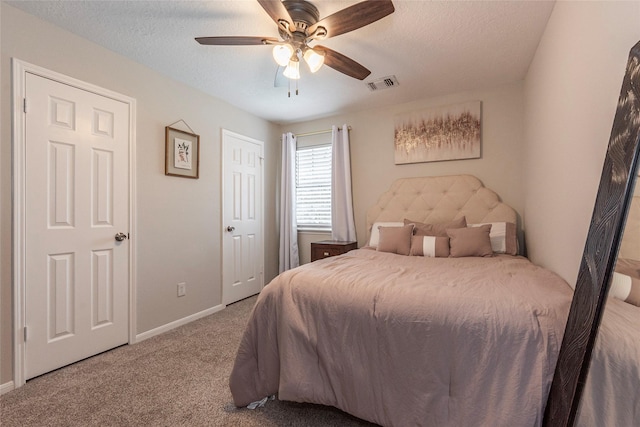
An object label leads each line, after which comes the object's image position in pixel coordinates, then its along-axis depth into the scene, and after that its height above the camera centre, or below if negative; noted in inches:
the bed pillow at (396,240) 108.5 -10.5
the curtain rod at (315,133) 158.9 +46.7
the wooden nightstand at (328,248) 133.6 -17.3
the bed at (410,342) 43.5 -23.5
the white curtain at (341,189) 149.1 +13.0
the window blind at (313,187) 161.0 +15.2
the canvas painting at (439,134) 123.6 +36.9
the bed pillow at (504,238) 104.4 -9.3
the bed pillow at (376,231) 125.8 -8.4
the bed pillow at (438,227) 111.7 -5.8
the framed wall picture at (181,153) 110.6 +24.3
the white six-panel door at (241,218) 136.7 -2.8
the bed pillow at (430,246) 101.4 -12.2
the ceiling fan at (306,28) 60.7 +44.1
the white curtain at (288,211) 162.4 +1.0
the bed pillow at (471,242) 98.4 -10.2
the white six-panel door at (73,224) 76.9 -3.7
